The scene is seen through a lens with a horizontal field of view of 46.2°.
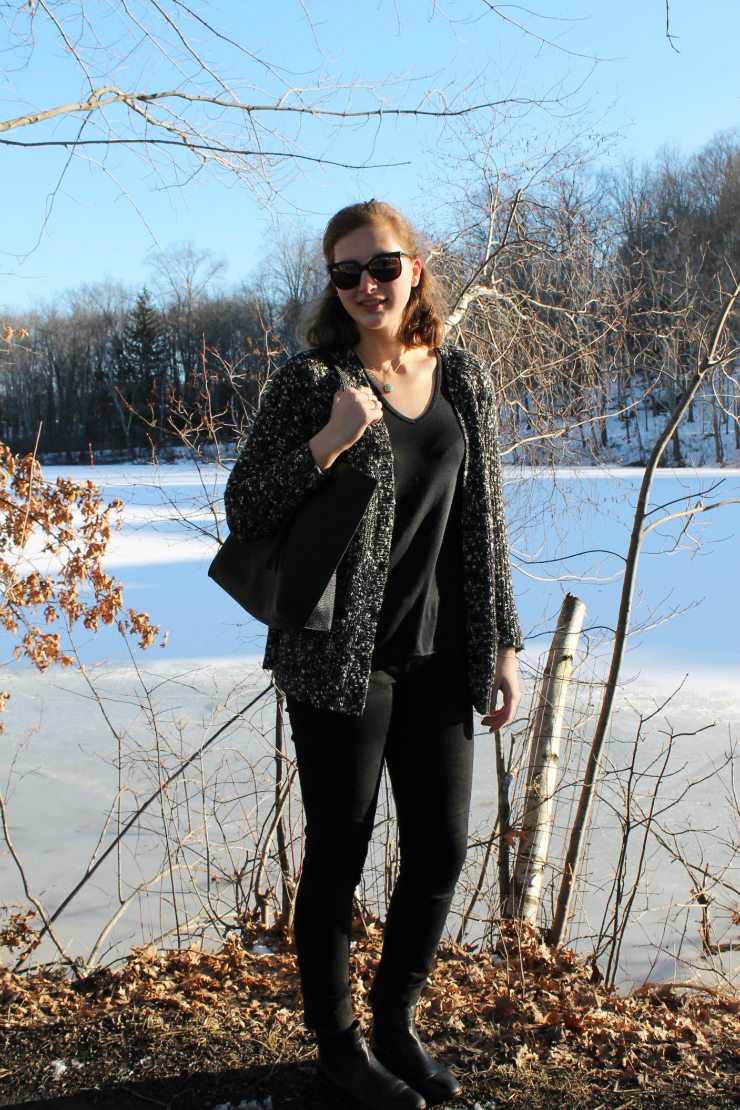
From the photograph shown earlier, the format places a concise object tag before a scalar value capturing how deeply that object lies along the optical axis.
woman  1.60
